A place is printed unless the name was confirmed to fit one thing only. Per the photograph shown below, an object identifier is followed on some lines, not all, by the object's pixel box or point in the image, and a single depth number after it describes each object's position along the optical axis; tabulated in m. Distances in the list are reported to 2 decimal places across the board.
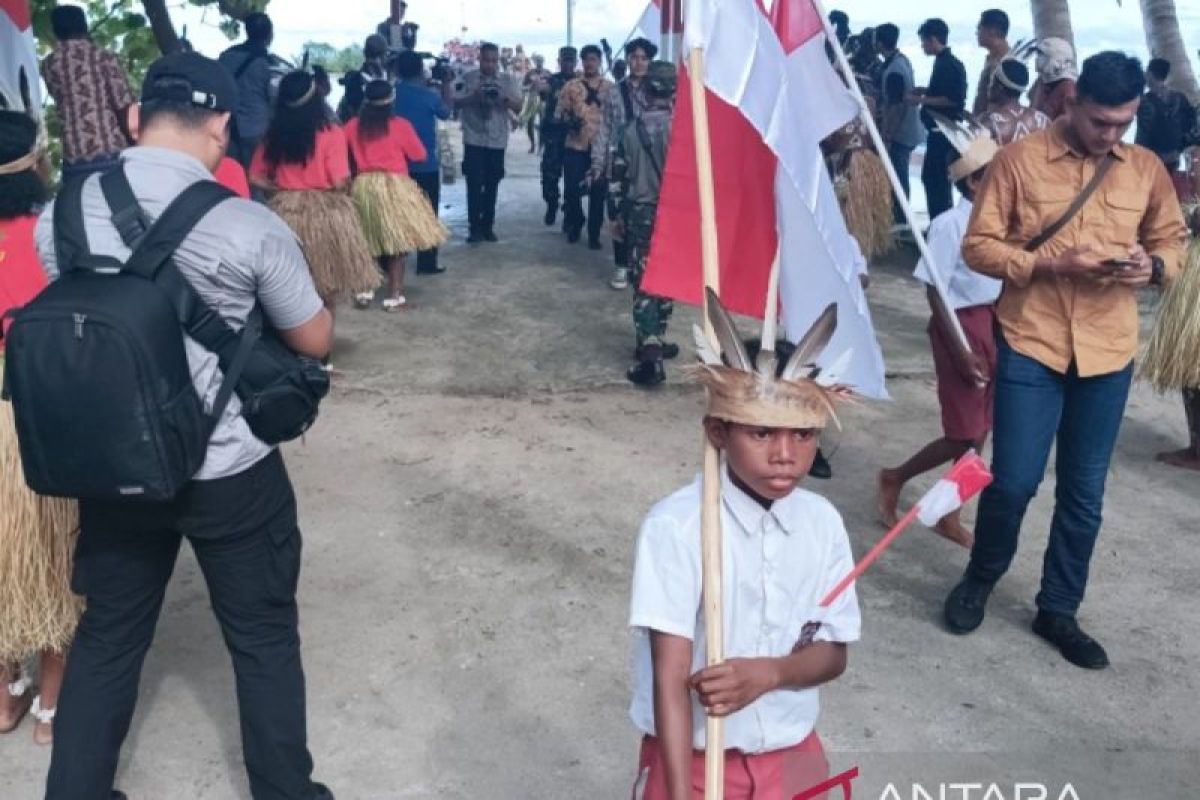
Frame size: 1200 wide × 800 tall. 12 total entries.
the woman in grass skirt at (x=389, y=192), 7.92
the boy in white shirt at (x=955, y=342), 4.41
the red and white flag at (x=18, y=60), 4.25
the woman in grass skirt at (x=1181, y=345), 5.32
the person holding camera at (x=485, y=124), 10.12
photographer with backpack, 2.40
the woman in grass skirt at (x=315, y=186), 7.00
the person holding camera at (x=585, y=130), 10.36
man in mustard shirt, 3.57
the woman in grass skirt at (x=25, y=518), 3.08
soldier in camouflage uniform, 6.73
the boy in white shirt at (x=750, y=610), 1.92
